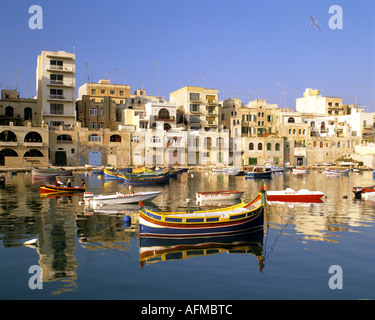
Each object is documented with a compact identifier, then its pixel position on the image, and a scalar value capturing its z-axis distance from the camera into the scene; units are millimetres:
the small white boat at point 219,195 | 33062
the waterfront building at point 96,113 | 78938
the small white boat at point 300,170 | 73000
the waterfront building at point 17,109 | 73062
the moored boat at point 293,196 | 32906
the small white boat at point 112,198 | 28812
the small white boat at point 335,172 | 69062
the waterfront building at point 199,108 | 84812
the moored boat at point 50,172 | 52525
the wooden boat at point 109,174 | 53344
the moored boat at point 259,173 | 61188
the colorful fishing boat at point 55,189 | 35312
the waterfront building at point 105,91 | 85188
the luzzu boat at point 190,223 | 19312
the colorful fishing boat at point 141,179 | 48438
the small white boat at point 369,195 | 34812
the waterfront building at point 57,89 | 71500
